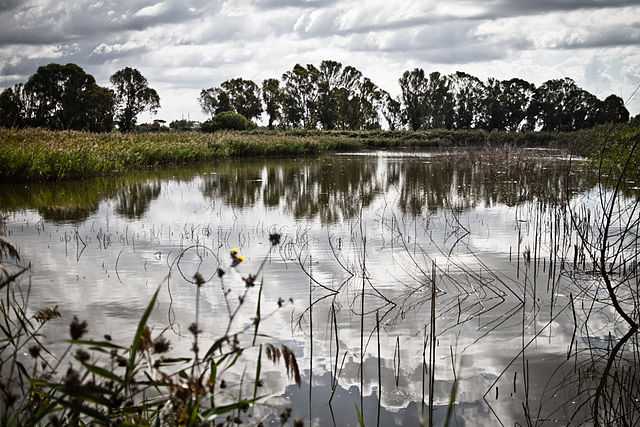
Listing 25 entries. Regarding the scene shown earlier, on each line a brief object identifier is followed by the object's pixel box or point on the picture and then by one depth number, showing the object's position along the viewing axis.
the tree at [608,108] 59.75
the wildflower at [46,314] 2.37
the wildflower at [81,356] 1.73
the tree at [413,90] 65.81
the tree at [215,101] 68.94
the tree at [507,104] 65.06
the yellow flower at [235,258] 2.04
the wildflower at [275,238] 2.25
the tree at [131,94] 59.47
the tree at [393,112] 68.12
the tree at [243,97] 69.25
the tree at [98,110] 49.44
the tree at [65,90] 48.24
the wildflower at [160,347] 1.77
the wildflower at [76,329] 1.65
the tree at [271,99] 68.69
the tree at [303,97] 63.56
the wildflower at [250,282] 2.00
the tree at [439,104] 64.88
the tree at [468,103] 66.25
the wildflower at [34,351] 2.04
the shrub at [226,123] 49.00
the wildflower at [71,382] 1.64
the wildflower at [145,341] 1.91
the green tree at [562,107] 62.84
